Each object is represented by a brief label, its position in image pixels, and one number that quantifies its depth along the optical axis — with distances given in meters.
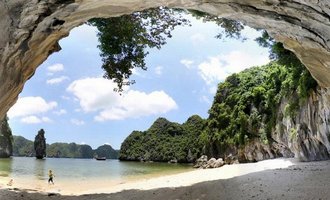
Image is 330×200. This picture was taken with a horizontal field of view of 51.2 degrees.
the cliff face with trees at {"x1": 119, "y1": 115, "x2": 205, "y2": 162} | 89.56
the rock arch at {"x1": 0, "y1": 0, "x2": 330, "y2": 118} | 7.35
